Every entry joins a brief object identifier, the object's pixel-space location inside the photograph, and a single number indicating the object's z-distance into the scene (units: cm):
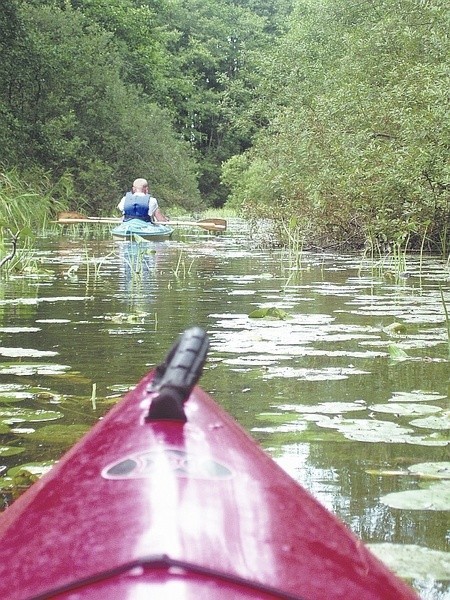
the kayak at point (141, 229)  1425
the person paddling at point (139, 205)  1452
